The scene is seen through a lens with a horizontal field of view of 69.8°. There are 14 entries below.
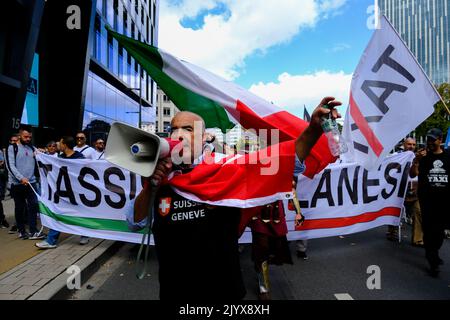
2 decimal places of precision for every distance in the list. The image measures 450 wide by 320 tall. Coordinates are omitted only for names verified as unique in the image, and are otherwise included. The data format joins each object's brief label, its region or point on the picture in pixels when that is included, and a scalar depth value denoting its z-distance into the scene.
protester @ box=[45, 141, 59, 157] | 7.78
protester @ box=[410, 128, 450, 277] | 4.32
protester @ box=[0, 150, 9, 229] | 8.77
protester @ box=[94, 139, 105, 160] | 7.46
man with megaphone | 1.61
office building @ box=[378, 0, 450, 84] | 60.69
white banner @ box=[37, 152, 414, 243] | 5.08
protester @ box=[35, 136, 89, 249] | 5.10
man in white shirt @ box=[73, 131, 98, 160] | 6.21
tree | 36.25
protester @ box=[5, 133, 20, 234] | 6.20
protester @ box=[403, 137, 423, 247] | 5.84
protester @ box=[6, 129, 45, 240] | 5.73
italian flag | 1.55
